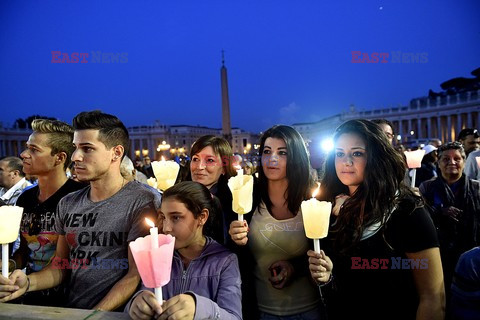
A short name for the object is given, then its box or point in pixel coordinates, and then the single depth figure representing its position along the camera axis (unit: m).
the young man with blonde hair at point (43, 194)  2.94
